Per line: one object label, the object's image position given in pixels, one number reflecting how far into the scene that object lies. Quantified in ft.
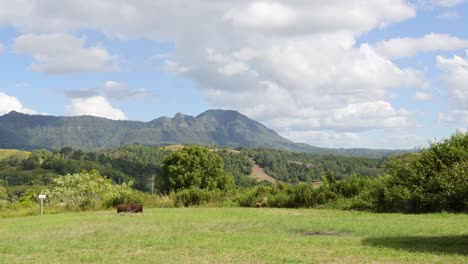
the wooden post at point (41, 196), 93.99
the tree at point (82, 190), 113.60
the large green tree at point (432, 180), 76.48
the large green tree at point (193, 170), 188.03
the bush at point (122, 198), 113.09
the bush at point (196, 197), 115.85
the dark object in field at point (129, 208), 88.94
